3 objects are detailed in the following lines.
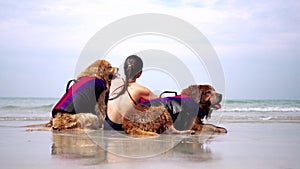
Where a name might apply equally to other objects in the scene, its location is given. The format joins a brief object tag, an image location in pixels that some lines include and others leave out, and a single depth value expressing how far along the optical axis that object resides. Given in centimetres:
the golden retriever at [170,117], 725
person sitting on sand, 727
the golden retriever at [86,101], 798
